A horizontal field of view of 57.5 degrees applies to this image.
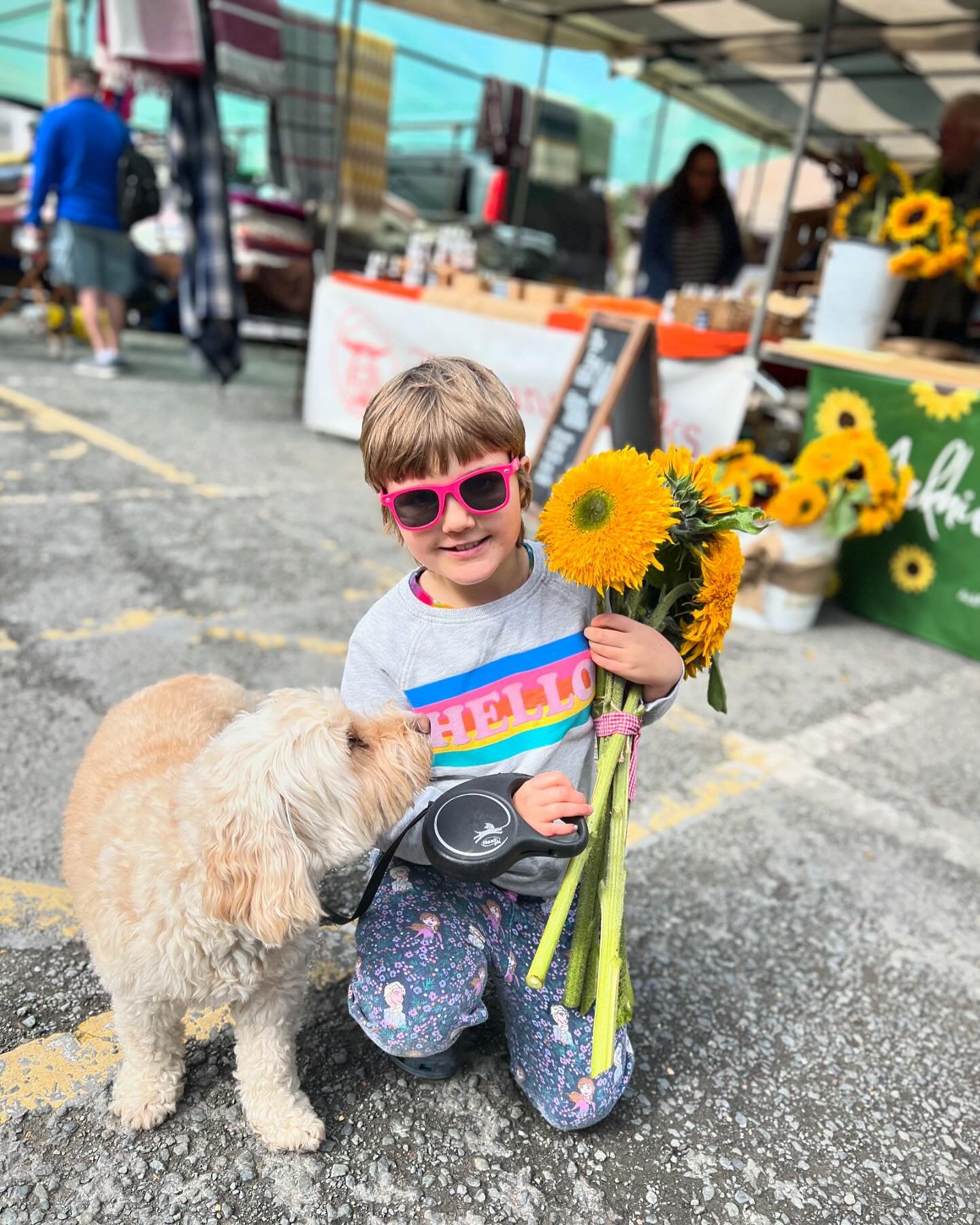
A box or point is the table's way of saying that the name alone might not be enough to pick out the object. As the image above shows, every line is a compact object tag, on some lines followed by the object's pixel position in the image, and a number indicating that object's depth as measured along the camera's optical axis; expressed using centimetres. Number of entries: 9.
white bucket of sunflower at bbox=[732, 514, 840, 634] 468
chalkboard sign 496
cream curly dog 146
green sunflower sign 457
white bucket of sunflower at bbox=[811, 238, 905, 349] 523
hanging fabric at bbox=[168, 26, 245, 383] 739
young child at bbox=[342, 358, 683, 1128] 174
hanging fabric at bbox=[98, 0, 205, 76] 682
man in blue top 774
